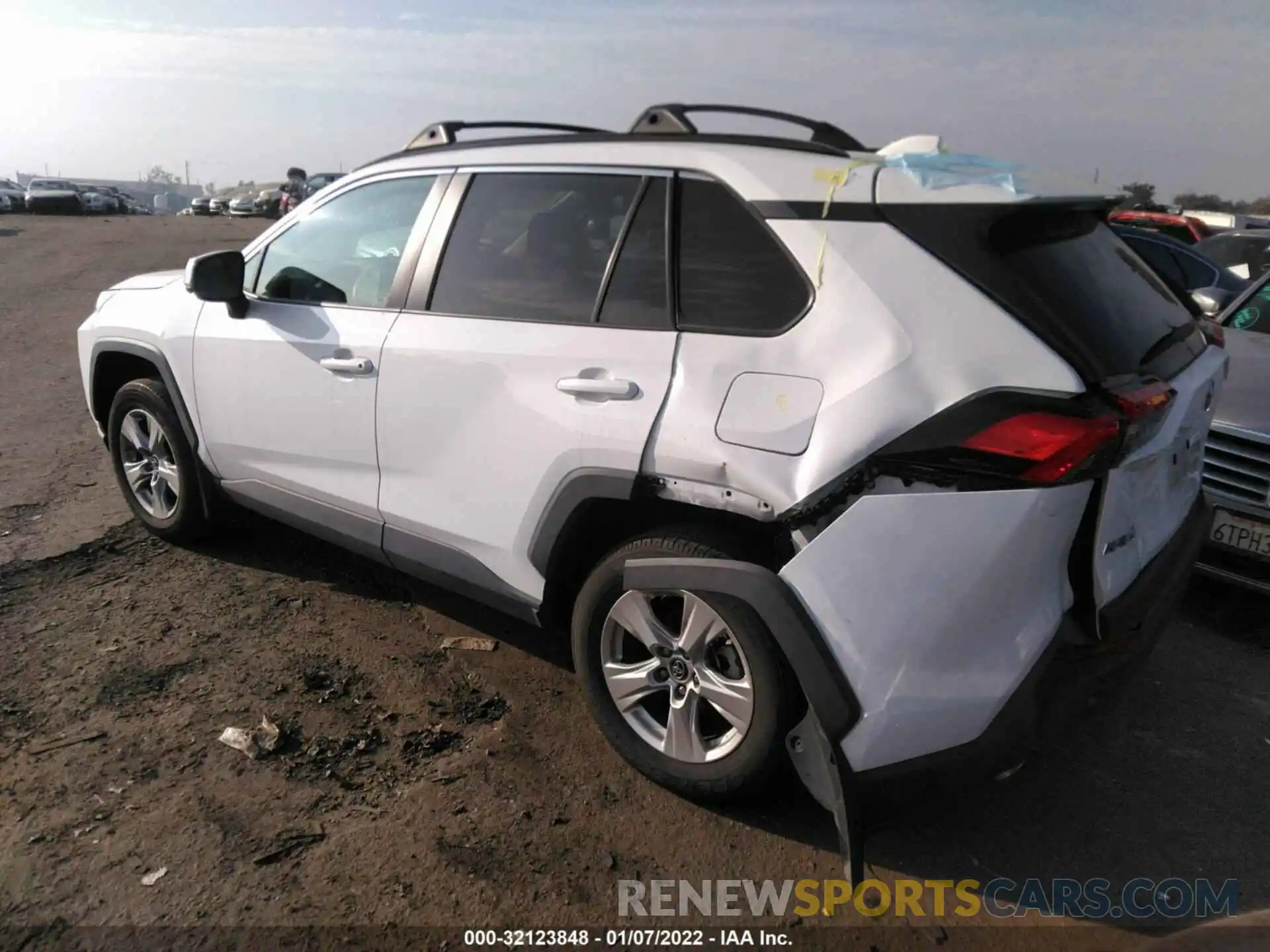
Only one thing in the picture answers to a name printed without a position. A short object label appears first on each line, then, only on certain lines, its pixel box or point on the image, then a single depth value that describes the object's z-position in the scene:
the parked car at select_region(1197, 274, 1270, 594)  3.99
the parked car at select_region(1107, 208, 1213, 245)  14.19
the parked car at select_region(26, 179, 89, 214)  32.69
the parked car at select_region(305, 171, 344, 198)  29.79
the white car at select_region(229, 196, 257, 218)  40.56
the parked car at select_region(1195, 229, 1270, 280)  10.81
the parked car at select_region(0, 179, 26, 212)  32.69
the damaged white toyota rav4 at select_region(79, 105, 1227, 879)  2.28
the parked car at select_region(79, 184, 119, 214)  36.88
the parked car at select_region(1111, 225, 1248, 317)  8.52
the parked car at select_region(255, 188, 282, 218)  33.75
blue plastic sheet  2.49
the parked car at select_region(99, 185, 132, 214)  41.25
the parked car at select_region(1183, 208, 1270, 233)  18.98
